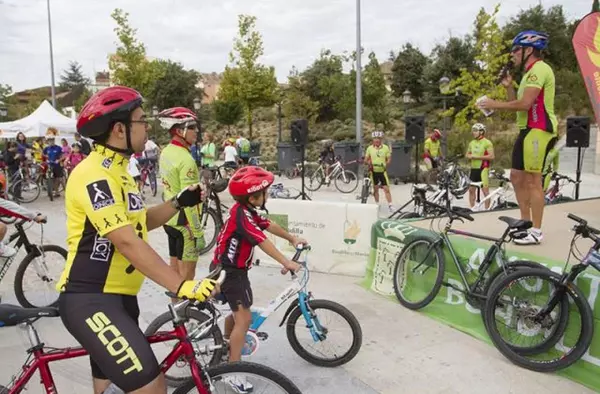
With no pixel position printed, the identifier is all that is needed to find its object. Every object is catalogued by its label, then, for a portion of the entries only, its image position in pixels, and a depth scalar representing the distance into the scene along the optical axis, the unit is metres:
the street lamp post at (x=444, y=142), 19.12
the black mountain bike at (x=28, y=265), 4.86
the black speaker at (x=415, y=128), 11.48
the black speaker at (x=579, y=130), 9.41
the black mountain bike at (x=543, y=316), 3.45
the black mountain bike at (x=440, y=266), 4.18
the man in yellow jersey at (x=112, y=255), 1.86
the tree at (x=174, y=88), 41.88
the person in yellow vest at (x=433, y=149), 13.73
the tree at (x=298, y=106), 29.88
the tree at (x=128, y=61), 26.23
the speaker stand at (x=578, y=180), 9.20
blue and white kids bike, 3.28
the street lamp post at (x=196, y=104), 27.63
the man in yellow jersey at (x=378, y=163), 10.63
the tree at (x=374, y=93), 29.19
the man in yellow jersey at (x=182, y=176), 4.18
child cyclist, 3.27
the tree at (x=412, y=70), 37.12
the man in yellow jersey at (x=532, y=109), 4.26
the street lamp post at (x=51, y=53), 27.00
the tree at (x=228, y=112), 33.88
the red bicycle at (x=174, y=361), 2.02
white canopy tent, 16.83
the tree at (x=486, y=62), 19.27
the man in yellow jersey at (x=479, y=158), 9.66
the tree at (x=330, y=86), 30.83
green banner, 3.55
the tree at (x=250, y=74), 26.88
